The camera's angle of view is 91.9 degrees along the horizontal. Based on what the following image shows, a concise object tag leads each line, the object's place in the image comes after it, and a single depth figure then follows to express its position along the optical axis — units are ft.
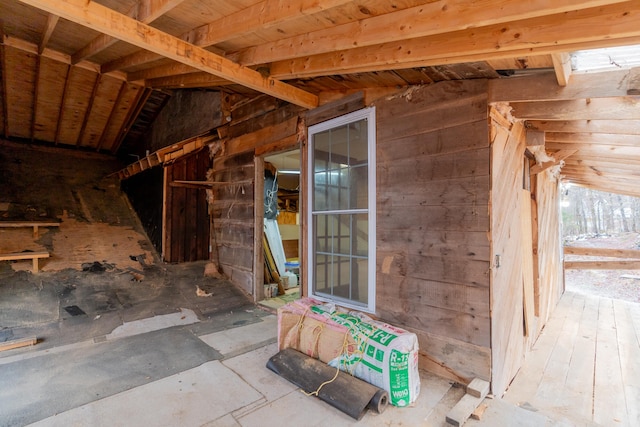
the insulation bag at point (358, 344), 7.20
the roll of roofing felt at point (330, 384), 6.88
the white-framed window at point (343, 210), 10.23
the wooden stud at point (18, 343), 9.44
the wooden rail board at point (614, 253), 20.06
